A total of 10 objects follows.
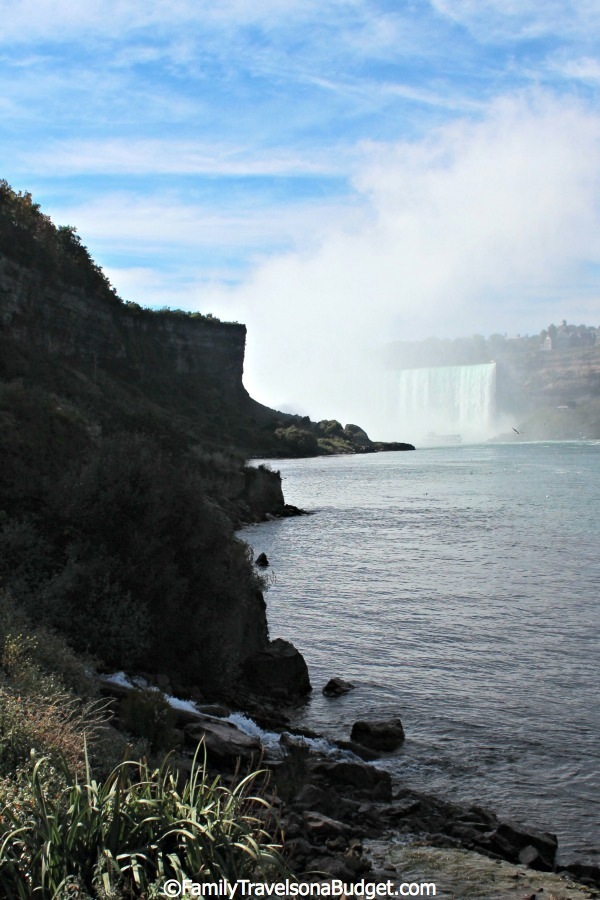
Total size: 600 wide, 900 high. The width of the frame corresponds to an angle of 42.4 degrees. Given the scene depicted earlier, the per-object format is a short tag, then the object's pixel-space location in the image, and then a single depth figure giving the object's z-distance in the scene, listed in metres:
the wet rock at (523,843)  8.41
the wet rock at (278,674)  14.98
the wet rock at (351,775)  10.15
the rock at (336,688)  14.92
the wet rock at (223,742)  9.56
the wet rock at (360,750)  11.78
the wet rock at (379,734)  12.20
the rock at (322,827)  7.93
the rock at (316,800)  8.71
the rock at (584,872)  8.00
